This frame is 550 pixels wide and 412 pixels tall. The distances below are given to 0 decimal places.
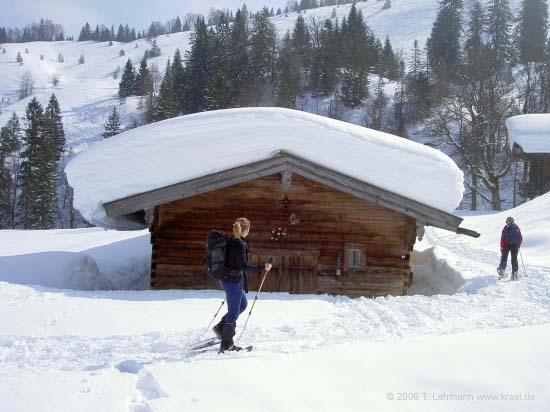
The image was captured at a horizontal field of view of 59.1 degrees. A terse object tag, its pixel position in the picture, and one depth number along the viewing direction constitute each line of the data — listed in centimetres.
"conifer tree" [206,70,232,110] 5612
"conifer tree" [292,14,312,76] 8138
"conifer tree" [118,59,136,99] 9296
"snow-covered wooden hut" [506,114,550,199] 3291
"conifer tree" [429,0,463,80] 8256
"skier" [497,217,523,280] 1342
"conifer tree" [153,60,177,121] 5447
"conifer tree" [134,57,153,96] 9012
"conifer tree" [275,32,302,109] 6756
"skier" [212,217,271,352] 608
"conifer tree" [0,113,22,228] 4891
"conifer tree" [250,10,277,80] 7656
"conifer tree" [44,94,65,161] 5583
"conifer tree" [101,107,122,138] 6516
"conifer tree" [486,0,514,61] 8031
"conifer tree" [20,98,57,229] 4478
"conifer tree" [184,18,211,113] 7338
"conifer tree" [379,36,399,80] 8256
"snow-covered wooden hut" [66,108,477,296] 1209
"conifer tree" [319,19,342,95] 7506
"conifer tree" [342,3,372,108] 7131
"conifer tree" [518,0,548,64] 7775
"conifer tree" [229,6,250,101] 7575
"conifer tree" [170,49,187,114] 7450
